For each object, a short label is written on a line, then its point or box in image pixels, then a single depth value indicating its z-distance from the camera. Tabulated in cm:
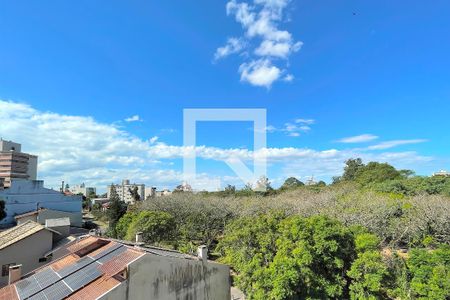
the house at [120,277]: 833
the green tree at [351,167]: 6921
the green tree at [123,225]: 2748
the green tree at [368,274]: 1280
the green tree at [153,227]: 2227
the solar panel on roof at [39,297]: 831
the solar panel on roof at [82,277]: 855
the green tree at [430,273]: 1213
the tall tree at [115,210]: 4047
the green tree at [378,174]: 4991
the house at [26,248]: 1630
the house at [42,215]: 2787
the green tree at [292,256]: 1204
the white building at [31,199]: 3550
